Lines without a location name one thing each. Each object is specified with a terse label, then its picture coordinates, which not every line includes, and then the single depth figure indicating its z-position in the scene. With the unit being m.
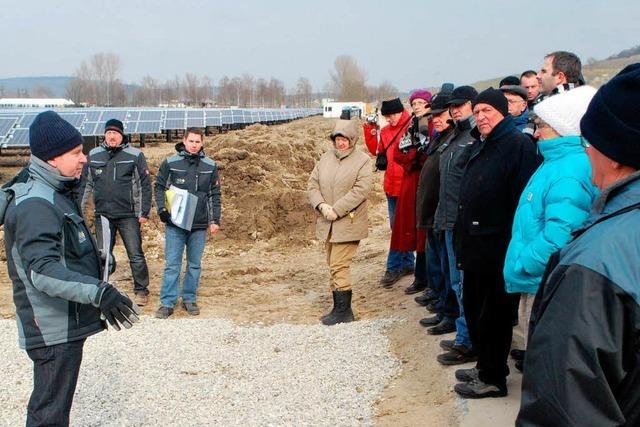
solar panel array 17.86
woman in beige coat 6.54
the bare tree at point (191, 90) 126.81
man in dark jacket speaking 3.07
